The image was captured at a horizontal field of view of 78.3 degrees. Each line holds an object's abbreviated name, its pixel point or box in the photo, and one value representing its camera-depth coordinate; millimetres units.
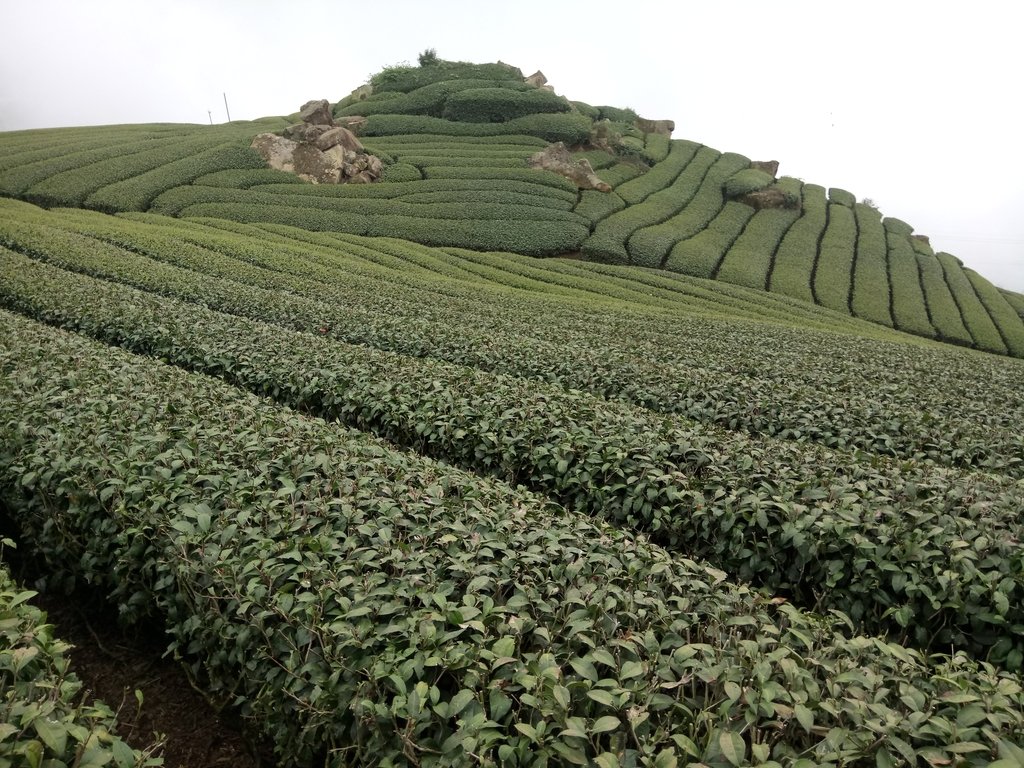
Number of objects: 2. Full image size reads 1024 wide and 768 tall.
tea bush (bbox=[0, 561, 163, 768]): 2553
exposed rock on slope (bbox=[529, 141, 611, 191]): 50281
